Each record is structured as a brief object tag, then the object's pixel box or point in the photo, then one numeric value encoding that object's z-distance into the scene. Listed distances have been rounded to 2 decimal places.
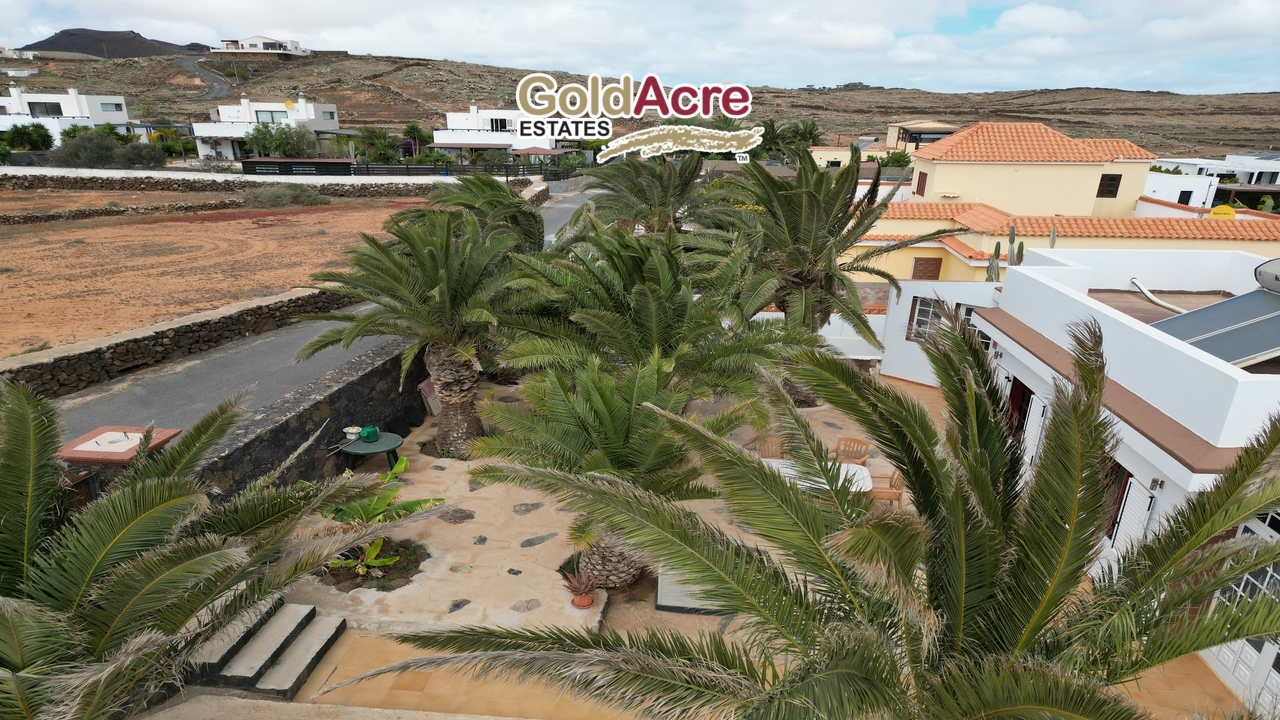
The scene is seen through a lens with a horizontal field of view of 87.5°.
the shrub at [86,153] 42.75
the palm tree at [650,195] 19.58
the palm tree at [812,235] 11.80
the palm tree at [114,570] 3.88
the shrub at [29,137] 50.22
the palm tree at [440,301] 10.14
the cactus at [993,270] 14.94
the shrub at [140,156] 43.41
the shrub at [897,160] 42.19
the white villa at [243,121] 56.06
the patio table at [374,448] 9.96
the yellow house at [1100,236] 16.98
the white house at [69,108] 60.47
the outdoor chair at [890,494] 8.93
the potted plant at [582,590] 7.42
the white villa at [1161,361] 6.05
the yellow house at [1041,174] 23.98
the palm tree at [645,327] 8.71
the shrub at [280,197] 37.97
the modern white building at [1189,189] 35.19
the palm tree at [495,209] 13.16
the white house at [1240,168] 42.16
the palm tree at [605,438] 7.04
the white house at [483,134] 56.84
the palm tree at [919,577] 3.35
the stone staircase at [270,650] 5.89
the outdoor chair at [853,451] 10.30
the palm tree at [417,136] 59.09
